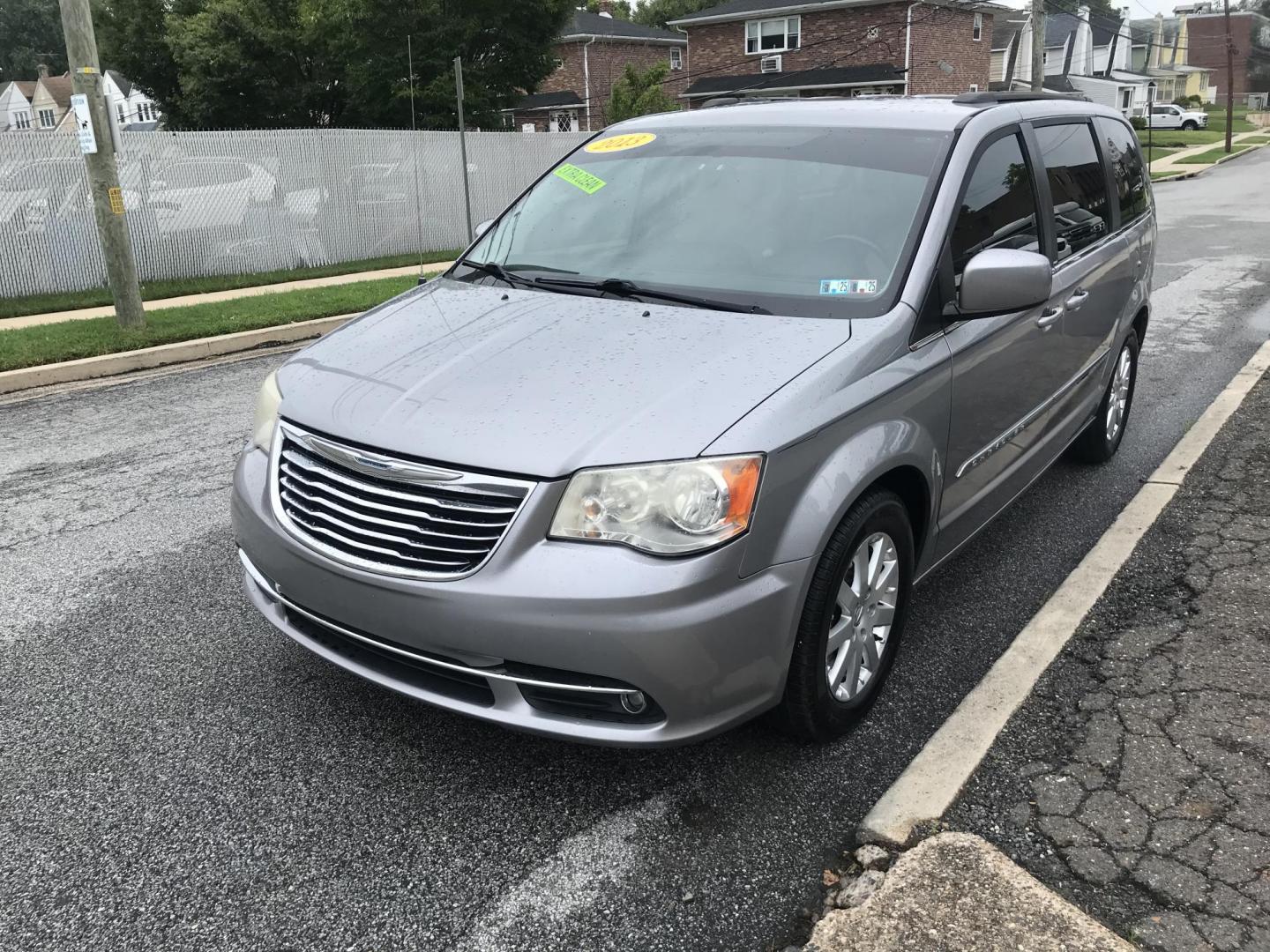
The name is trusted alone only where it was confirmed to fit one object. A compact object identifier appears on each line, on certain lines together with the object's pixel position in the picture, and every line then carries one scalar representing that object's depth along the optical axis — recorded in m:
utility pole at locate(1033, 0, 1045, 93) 26.52
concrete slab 2.29
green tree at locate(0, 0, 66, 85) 87.31
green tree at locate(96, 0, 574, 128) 27.61
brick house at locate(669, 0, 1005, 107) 38.47
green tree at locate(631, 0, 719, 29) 67.94
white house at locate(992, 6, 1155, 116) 55.44
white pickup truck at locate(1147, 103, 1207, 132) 60.97
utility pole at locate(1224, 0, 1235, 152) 44.81
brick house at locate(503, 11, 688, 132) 45.12
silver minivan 2.53
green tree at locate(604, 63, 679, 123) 27.25
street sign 9.18
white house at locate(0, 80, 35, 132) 80.25
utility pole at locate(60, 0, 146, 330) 9.20
